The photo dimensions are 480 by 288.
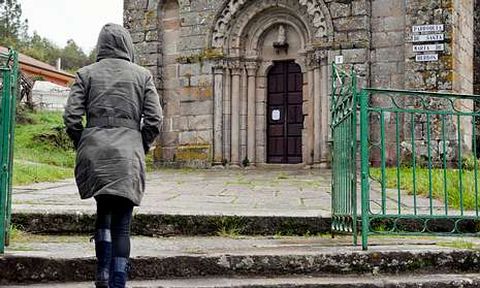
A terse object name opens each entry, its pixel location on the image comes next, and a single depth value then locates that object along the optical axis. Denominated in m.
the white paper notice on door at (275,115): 13.95
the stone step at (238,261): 3.89
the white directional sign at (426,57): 11.68
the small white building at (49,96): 26.23
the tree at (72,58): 59.17
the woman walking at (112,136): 3.54
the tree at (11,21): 45.85
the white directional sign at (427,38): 11.67
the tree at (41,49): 49.00
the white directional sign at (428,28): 11.64
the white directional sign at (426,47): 11.67
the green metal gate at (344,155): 4.45
